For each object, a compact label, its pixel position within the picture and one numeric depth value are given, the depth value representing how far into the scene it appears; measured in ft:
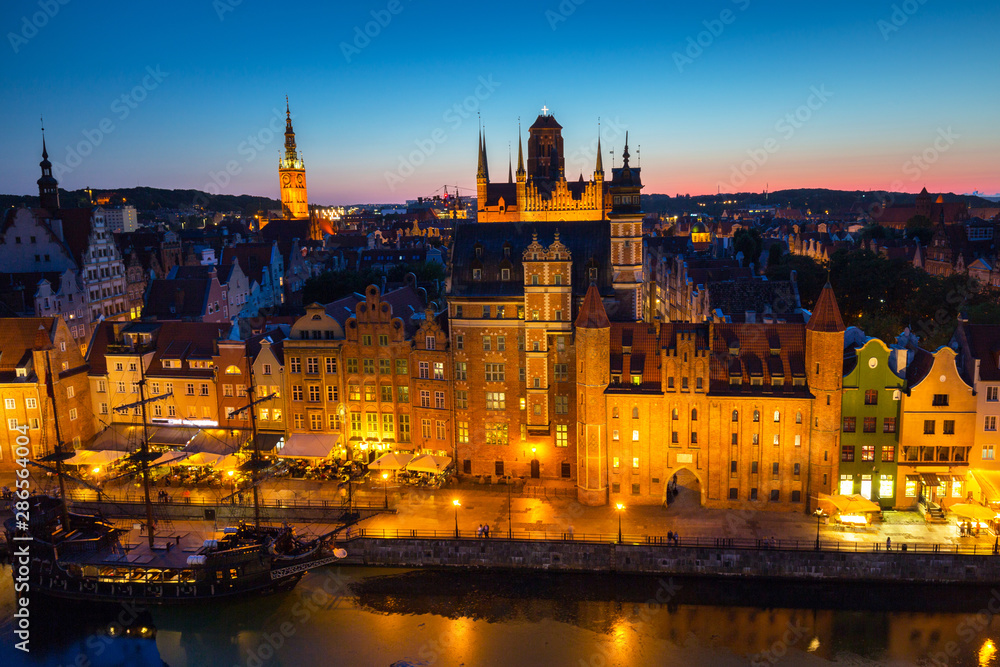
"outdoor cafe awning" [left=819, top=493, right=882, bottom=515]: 146.10
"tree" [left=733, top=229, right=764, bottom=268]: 393.50
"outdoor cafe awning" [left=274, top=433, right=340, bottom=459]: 177.99
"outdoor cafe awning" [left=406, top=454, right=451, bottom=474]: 171.83
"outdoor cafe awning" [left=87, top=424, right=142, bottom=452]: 188.24
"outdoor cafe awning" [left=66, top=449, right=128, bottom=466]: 180.86
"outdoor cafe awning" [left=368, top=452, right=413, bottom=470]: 174.09
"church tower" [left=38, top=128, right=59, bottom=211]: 290.56
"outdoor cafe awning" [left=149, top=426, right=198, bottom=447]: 188.34
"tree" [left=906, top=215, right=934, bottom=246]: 471.21
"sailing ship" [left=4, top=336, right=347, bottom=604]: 144.66
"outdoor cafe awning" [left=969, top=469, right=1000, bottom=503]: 144.15
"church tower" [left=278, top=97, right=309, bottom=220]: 647.97
